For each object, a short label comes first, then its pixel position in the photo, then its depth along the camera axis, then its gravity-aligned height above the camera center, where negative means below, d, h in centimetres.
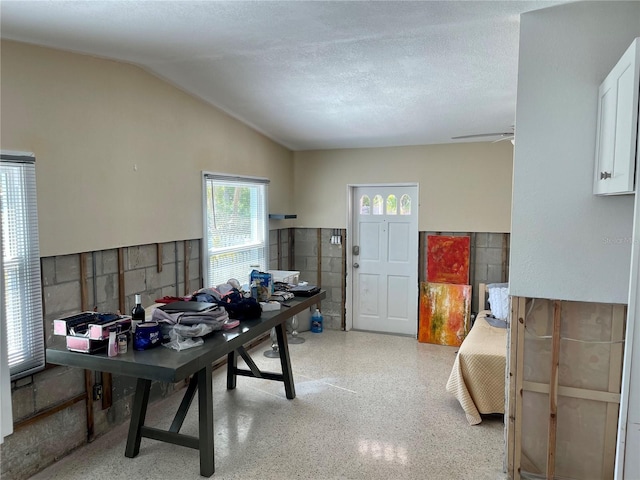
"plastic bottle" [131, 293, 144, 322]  258 -60
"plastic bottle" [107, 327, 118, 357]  225 -69
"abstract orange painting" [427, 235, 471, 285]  504 -50
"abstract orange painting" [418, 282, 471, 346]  502 -115
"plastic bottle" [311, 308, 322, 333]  561 -140
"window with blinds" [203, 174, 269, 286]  417 -12
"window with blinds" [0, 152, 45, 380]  237 -28
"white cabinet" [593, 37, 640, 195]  170 +41
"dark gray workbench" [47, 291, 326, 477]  216 -78
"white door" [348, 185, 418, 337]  540 -54
